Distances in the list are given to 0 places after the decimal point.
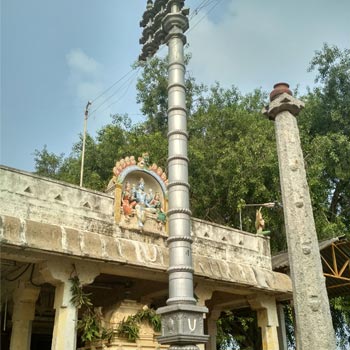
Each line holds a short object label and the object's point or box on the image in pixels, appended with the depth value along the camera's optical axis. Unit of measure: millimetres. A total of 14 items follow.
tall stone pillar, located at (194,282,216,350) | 11781
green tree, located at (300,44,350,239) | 18891
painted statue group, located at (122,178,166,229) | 11078
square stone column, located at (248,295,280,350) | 13031
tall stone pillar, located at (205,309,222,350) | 15051
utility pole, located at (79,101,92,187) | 20172
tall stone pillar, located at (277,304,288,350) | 13578
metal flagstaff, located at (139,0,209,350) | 5316
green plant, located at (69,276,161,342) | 10211
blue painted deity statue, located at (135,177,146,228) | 11062
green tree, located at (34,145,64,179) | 28359
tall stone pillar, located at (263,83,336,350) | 6352
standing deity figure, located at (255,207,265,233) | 14539
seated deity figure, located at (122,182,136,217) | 11023
